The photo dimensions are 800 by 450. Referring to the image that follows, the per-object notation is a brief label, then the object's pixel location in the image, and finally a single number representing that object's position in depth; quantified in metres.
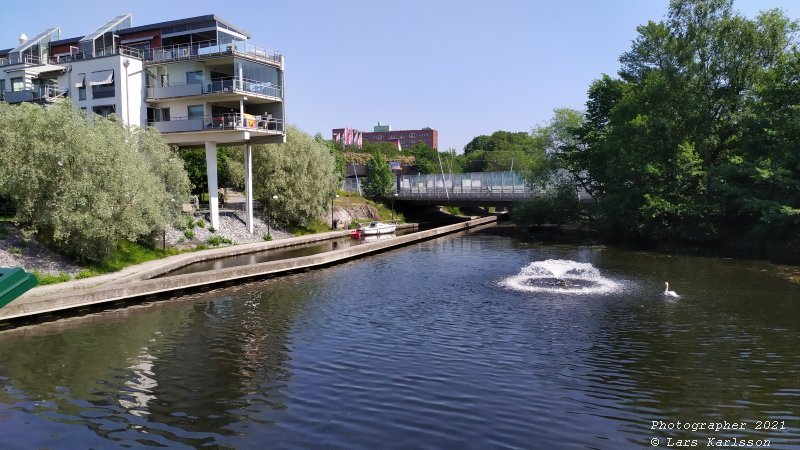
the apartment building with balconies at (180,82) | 47.09
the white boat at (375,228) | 62.69
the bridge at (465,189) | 77.50
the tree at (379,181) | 87.54
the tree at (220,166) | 58.38
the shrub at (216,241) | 46.34
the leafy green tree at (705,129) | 41.00
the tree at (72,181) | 29.88
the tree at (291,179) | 57.47
